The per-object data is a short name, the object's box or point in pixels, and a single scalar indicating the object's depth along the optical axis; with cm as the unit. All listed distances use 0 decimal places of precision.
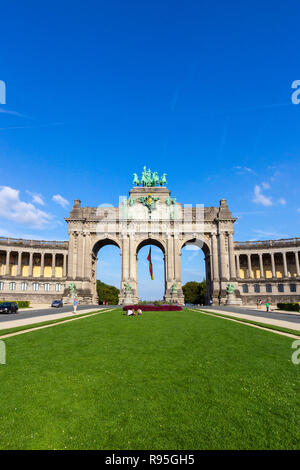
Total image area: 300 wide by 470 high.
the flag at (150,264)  5988
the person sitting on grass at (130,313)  2836
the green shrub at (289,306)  4636
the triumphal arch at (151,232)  6625
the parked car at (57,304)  5250
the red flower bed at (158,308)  3909
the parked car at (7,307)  3603
